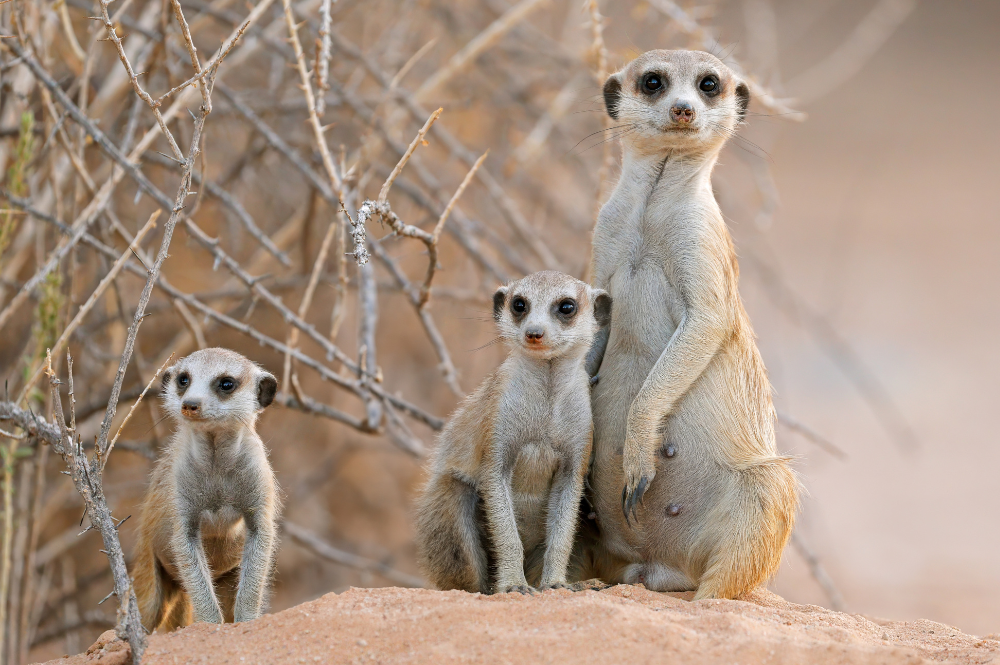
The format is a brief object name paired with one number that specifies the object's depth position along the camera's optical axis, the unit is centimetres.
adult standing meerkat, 651
